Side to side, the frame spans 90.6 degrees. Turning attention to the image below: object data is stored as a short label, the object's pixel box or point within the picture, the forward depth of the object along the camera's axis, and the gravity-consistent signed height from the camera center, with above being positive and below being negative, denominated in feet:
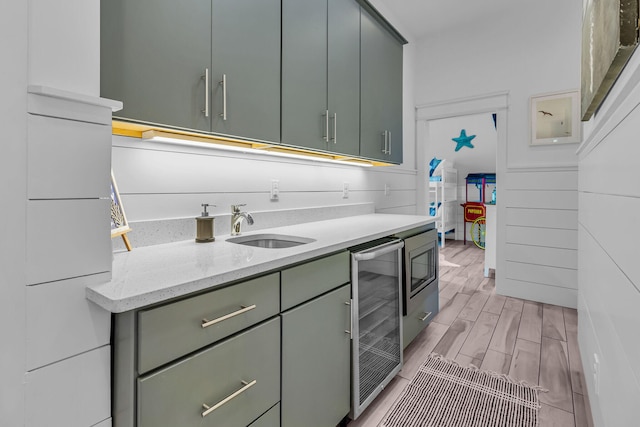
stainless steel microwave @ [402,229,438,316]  6.29 -1.18
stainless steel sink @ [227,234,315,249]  5.32 -0.49
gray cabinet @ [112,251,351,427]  2.46 -1.37
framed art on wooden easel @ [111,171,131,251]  3.70 -0.07
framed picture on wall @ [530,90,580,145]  9.42 +2.91
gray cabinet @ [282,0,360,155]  5.22 +2.57
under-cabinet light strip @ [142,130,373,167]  4.22 +1.09
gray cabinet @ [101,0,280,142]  3.21 +1.77
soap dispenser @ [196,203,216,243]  4.75 -0.26
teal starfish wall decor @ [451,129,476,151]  19.07 +4.48
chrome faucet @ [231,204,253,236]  5.36 -0.12
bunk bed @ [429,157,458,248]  18.98 +1.23
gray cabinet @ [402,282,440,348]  6.56 -2.34
